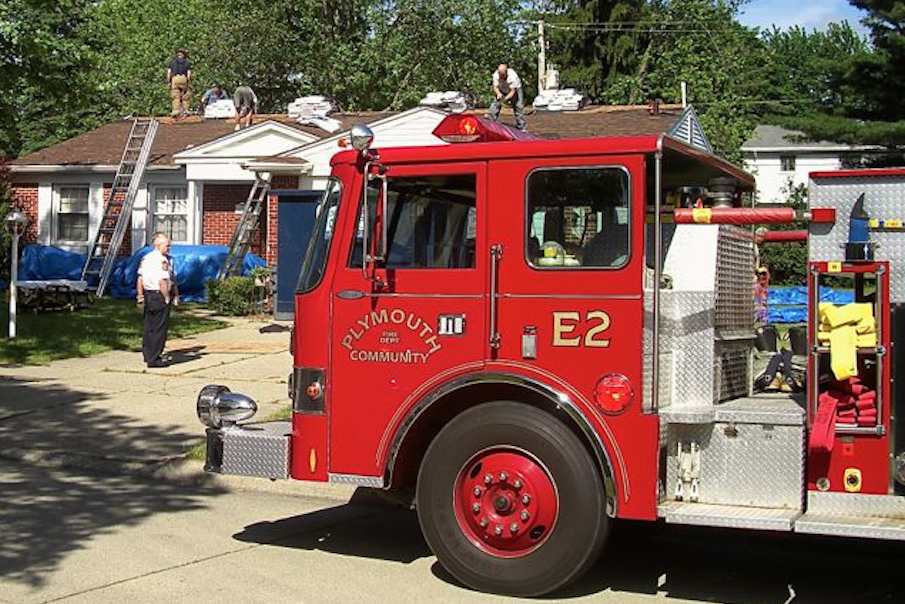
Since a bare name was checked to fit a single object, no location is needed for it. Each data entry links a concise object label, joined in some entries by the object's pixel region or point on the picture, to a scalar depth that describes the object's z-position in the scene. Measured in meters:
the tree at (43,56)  15.48
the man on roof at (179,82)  31.31
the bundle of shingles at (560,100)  26.00
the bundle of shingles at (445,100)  21.76
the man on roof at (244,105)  27.33
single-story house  23.05
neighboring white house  56.39
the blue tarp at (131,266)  23.50
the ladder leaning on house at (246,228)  23.09
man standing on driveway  14.32
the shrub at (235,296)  20.20
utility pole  38.75
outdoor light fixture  16.12
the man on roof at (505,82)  19.38
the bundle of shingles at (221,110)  29.80
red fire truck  5.46
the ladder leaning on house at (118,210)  24.56
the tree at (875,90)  24.22
